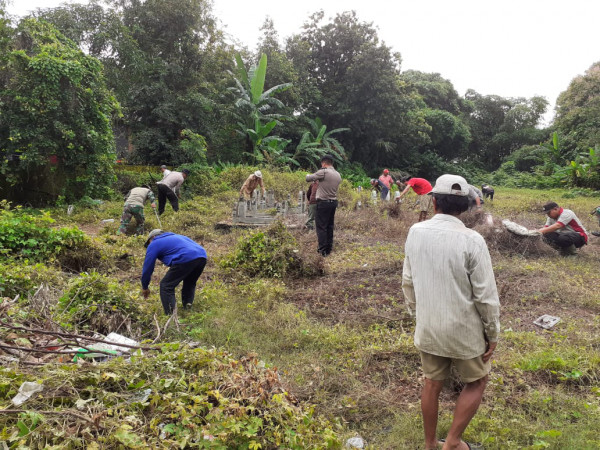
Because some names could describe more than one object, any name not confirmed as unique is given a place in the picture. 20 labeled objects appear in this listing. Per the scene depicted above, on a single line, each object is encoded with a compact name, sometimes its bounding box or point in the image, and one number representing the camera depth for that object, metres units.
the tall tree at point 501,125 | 32.88
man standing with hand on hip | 7.05
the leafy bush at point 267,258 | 6.24
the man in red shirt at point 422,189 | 9.37
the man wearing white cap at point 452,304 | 2.29
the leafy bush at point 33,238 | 6.05
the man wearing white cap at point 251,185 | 10.69
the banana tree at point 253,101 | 16.98
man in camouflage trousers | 8.41
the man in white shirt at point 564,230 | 7.06
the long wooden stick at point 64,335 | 2.72
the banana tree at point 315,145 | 19.68
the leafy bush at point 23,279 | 4.58
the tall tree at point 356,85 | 21.98
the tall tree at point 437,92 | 31.33
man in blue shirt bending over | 4.50
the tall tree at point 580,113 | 21.97
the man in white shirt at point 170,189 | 10.53
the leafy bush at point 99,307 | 3.95
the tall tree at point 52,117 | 10.39
